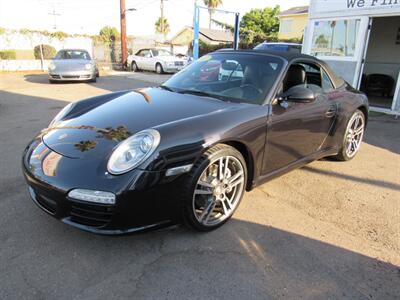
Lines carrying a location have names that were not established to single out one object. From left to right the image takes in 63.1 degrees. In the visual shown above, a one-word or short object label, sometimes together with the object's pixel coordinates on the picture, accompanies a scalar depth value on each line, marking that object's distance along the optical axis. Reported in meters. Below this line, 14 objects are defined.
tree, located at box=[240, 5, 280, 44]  46.25
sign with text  7.52
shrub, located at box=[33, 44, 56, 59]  19.41
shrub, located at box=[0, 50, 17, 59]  17.64
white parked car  17.02
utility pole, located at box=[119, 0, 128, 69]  19.14
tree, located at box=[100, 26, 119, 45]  24.38
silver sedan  11.78
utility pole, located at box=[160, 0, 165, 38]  46.59
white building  7.96
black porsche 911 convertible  2.18
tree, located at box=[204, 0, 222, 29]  58.25
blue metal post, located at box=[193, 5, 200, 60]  13.36
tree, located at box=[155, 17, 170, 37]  66.25
